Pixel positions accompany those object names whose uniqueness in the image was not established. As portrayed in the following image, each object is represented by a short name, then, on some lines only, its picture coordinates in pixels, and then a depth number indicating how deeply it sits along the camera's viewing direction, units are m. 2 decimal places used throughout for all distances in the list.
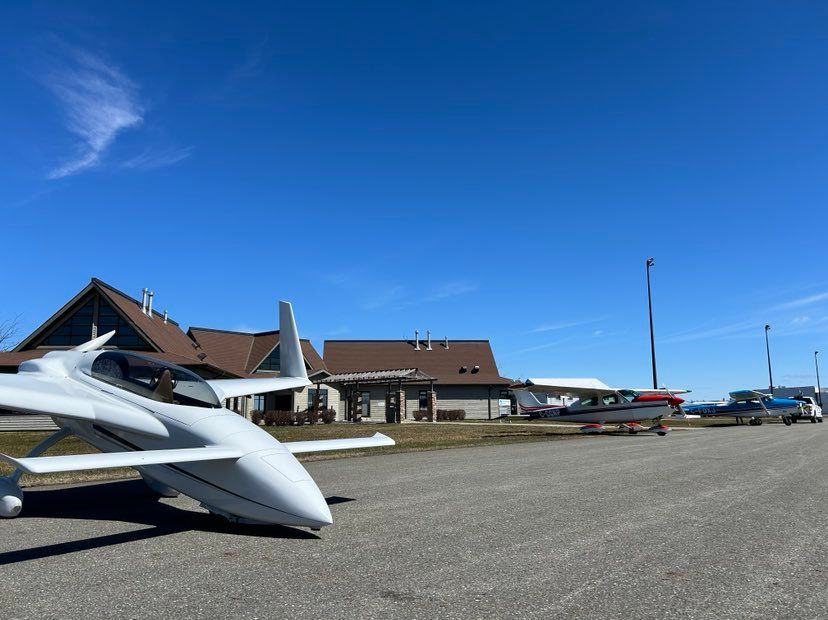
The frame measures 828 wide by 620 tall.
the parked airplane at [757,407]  38.34
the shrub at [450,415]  47.41
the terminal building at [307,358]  28.66
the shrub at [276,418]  30.69
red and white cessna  27.08
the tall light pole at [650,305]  43.12
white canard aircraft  5.46
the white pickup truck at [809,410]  41.78
